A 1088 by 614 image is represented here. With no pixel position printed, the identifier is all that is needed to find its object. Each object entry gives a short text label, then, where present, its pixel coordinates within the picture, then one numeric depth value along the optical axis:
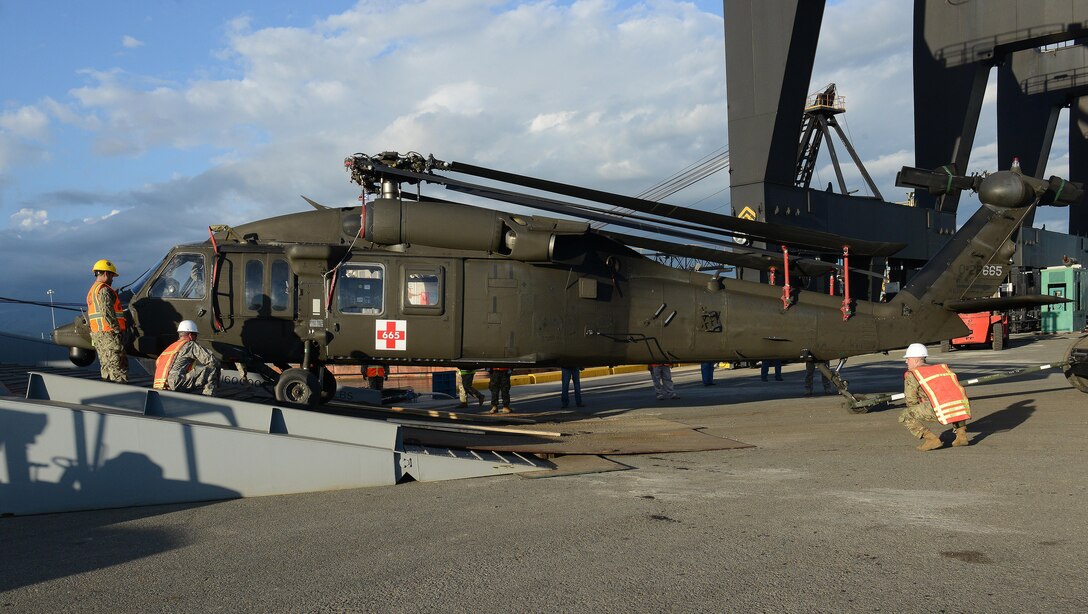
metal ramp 5.88
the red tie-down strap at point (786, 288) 10.84
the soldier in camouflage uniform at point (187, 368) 7.83
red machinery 24.02
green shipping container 33.47
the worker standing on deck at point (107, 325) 8.68
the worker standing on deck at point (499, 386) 13.62
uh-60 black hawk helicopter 10.04
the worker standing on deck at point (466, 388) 15.05
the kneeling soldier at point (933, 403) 8.09
